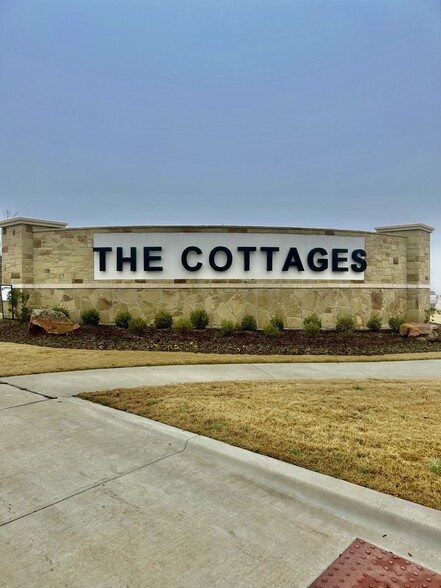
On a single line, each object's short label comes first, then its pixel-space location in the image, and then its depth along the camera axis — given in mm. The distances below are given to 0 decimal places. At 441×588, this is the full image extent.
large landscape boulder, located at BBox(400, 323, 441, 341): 12984
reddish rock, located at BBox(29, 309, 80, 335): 11729
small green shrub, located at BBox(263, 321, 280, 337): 11977
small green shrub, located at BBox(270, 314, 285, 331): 12636
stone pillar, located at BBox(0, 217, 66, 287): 14266
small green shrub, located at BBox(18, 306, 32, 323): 13719
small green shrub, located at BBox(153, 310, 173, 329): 12751
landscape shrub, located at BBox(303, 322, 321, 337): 12068
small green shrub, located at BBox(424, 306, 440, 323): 15481
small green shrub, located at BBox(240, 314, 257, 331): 12828
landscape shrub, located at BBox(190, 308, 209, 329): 12797
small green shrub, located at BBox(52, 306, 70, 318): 13117
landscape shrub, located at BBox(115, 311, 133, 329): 12742
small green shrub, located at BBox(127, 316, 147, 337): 12148
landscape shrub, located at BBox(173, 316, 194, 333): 12133
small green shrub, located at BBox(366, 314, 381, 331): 13953
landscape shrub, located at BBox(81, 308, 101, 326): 13172
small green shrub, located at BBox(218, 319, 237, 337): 11977
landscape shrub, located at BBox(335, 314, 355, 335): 13008
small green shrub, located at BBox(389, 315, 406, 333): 13758
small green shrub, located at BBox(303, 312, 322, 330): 12648
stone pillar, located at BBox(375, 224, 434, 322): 15781
